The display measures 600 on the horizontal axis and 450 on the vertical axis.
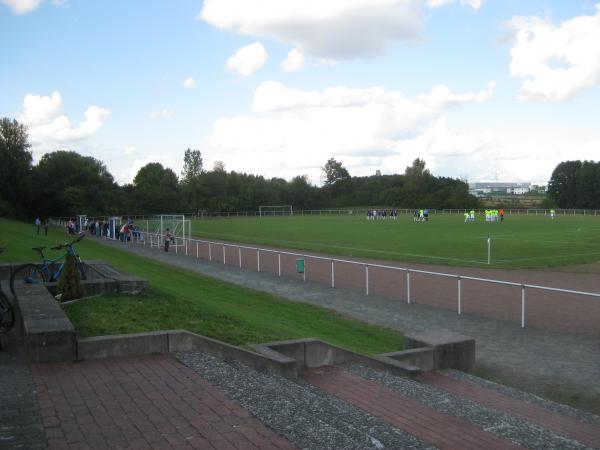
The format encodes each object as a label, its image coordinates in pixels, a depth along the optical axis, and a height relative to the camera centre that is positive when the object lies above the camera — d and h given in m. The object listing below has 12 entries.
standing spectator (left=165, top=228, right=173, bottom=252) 34.41 -1.96
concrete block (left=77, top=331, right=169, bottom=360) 6.67 -1.55
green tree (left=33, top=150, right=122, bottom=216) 85.62 +2.70
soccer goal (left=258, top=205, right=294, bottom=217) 114.38 -1.23
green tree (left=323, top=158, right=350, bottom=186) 161.12 +8.34
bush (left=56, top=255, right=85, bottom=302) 9.95 -1.24
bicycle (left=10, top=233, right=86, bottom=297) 12.02 -1.27
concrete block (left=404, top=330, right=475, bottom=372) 8.96 -2.19
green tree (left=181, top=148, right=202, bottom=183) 148.50 +10.34
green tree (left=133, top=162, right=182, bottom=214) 102.81 +1.31
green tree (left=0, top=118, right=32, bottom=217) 81.88 +5.36
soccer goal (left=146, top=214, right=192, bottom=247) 38.72 -1.63
